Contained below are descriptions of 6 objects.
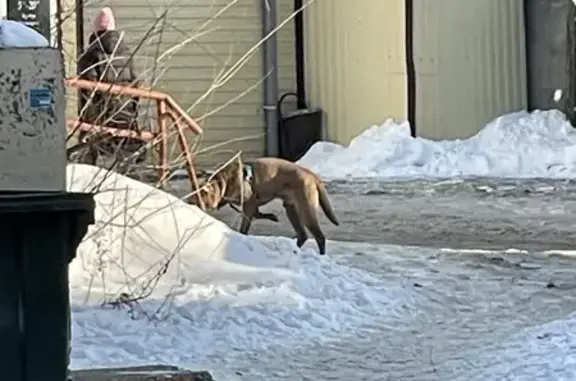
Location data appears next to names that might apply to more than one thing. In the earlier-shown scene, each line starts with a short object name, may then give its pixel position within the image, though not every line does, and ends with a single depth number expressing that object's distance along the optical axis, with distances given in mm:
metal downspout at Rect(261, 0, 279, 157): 40577
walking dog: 22895
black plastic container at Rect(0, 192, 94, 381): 7495
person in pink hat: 18541
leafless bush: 17386
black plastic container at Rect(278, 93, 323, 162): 41545
